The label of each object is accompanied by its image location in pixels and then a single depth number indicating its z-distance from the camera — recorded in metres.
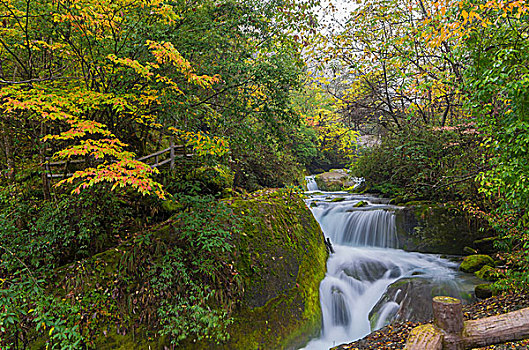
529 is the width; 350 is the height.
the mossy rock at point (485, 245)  6.65
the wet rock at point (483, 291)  4.89
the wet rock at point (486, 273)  5.35
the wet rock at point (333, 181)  16.05
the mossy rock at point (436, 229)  7.16
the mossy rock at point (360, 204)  9.94
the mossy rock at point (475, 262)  5.98
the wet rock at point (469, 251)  6.86
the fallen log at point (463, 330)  1.88
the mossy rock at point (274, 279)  4.21
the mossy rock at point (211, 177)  5.97
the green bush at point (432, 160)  6.84
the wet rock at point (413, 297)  4.92
